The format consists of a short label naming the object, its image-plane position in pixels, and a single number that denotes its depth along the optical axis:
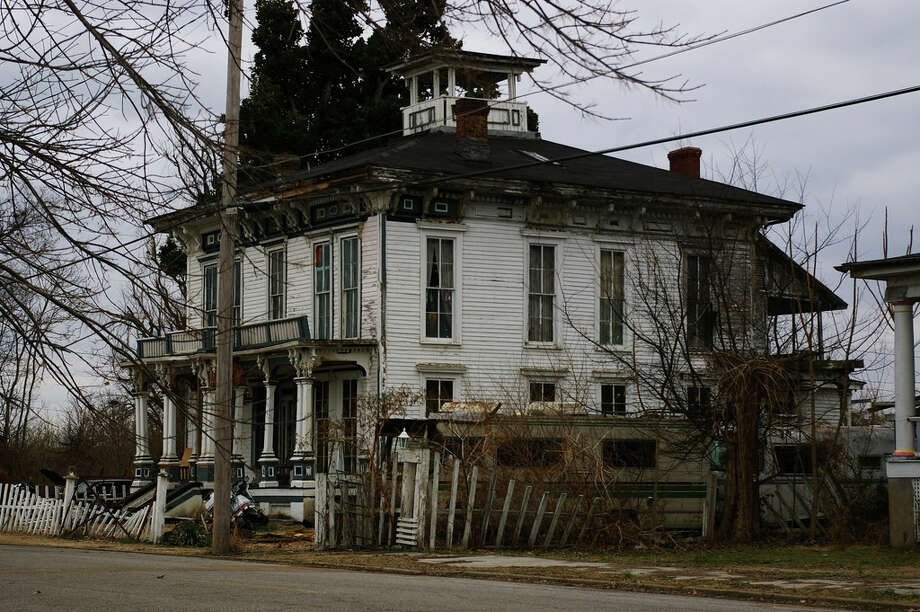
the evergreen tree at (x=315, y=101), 48.97
